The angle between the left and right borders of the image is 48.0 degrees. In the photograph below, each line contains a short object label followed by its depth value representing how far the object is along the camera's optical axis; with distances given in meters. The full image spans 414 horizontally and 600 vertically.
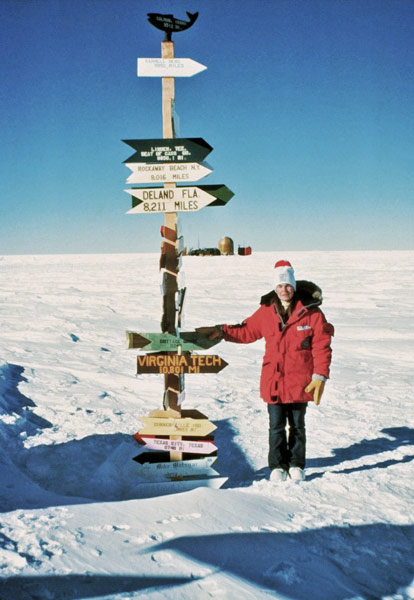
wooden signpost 3.21
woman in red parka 3.30
